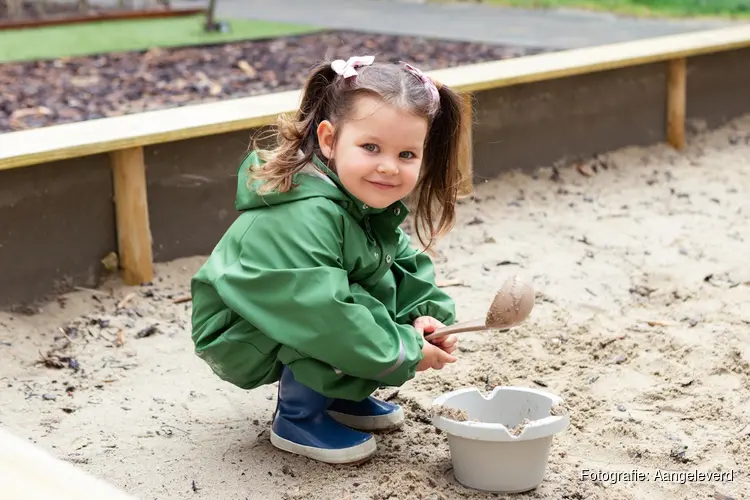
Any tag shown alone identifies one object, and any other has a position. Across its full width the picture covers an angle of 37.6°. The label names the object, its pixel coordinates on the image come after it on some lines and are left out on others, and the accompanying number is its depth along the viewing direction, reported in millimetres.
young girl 2082
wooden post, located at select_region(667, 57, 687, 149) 5004
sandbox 2311
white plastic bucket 2090
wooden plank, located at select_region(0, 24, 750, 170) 3198
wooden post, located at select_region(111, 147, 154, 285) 3338
